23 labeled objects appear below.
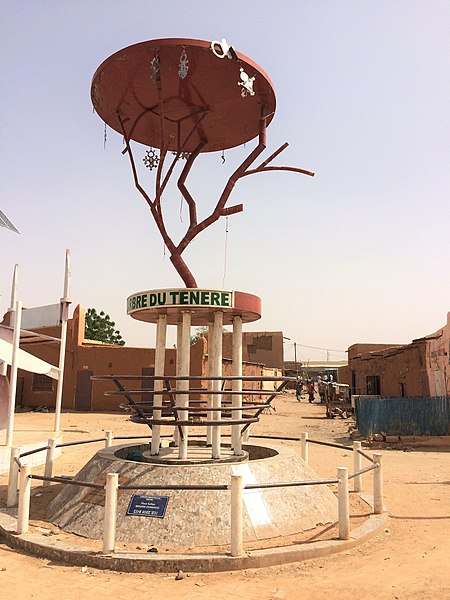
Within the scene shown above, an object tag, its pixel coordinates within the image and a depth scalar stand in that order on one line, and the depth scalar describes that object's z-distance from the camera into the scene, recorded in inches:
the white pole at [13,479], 305.7
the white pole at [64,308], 636.7
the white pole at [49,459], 344.5
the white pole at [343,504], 250.5
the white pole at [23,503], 257.3
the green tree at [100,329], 2281.6
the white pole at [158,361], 318.3
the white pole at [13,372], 481.5
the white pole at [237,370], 331.9
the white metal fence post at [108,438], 389.4
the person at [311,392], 1803.8
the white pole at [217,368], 315.6
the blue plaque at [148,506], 253.0
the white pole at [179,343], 319.3
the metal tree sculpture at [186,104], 311.0
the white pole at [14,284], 618.2
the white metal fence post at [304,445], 386.9
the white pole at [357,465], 358.8
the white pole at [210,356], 323.4
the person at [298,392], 1832.9
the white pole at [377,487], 304.7
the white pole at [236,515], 222.4
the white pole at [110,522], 226.1
